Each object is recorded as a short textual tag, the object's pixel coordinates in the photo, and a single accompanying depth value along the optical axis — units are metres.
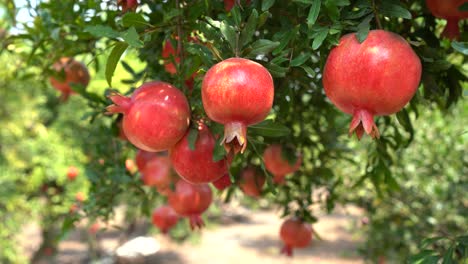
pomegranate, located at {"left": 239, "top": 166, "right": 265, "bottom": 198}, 1.54
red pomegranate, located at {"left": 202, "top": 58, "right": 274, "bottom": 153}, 0.72
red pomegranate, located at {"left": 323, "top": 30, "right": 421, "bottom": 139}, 0.73
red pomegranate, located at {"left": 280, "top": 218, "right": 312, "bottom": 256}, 1.74
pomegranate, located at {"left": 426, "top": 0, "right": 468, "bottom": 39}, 0.94
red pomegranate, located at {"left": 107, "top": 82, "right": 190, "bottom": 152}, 0.84
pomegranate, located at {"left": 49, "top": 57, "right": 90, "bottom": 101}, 1.62
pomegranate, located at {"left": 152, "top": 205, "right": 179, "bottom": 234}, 1.86
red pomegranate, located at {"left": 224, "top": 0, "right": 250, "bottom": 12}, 0.98
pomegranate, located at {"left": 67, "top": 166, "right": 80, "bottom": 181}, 4.58
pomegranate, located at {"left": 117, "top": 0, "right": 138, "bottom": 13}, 0.94
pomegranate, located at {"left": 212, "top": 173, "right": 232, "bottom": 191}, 1.05
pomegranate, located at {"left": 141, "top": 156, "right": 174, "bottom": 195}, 1.28
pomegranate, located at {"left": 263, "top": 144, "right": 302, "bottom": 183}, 1.47
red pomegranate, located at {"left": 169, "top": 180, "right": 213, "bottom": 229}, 1.24
